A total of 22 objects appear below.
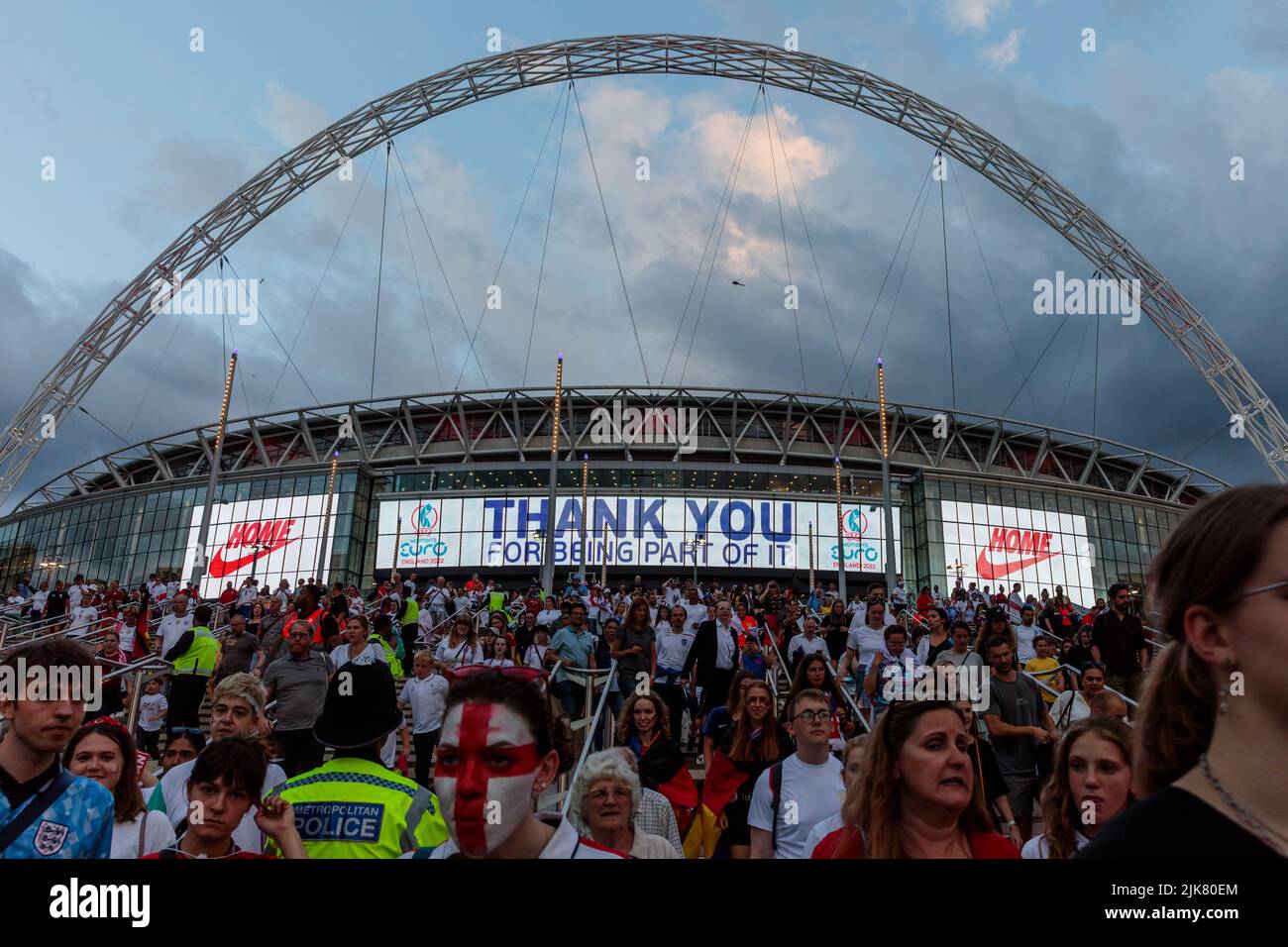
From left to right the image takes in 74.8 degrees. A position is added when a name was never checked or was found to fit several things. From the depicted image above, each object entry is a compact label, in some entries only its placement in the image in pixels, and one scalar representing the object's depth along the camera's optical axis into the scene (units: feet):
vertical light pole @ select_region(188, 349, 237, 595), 95.22
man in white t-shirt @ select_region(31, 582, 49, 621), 76.57
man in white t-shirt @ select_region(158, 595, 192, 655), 37.70
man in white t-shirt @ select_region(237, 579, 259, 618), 81.54
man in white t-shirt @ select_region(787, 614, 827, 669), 37.70
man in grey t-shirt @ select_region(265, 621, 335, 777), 26.68
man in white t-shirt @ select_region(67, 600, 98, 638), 63.69
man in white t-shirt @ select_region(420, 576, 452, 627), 71.48
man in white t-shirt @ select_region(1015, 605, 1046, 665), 44.62
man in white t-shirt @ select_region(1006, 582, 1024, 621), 77.58
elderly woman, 14.56
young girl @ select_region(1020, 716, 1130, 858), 12.16
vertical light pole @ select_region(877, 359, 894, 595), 93.61
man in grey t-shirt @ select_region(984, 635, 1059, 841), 22.77
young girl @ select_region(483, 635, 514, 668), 34.88
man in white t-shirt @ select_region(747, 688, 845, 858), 16.28
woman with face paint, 7.77
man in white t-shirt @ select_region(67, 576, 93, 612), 72.39
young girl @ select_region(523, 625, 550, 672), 44.13
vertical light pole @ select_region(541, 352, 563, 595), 84.69
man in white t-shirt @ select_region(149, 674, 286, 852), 15.78
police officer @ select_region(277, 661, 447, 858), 12.14
